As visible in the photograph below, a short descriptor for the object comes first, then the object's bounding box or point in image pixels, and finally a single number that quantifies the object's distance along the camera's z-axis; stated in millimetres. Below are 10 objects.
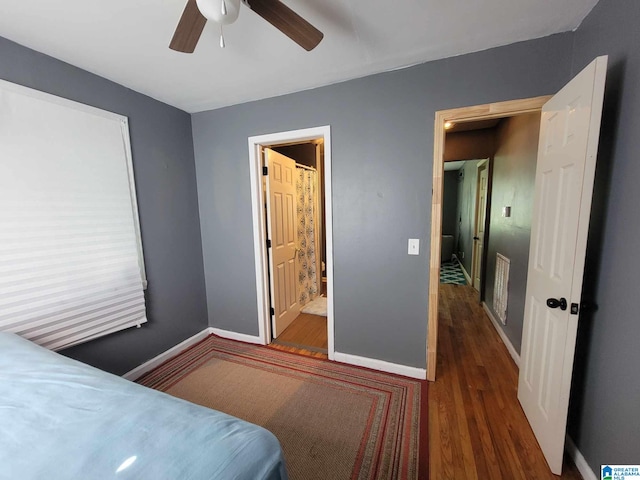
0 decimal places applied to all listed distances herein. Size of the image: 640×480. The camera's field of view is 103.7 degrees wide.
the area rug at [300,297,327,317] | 3400
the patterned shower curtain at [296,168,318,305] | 3451
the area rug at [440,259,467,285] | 4664
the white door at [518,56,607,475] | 1117
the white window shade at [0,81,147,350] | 1473
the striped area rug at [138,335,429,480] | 1396
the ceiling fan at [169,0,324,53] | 955
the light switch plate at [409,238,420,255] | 1933
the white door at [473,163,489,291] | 3732
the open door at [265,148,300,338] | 2615
